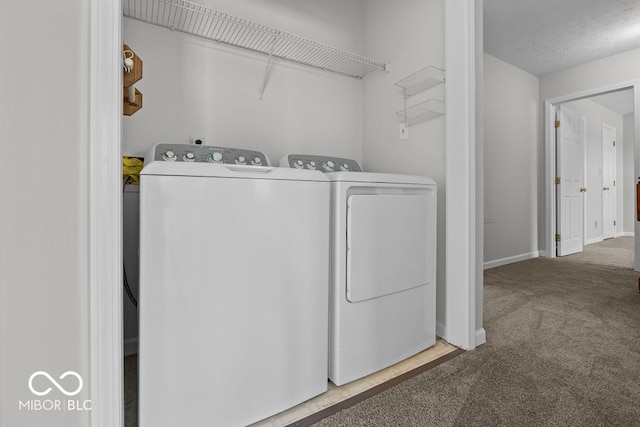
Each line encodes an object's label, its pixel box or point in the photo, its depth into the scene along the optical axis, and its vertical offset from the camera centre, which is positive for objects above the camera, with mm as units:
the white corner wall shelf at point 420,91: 1683 +760
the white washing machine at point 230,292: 875 -251
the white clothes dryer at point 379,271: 1234 -249
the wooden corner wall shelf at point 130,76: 988 +485
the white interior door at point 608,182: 5406 +645
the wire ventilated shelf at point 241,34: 1488 +1061
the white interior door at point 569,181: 4023 +495
